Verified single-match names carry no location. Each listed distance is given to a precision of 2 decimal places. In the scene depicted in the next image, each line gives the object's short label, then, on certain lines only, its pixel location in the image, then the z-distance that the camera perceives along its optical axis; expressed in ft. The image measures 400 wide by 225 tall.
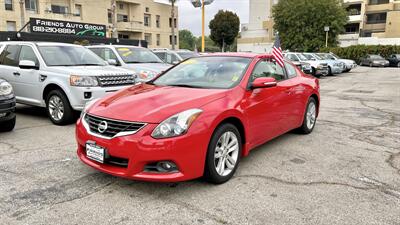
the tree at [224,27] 215.72
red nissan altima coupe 11.33
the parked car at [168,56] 47.53
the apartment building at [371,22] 166.40
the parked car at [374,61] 109.09
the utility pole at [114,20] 84.00
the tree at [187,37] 425.69
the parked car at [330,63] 71.15
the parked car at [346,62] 79.15
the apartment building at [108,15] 112.98
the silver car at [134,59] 30.53
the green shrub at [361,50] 128.66
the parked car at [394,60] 110.01
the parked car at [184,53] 51.48
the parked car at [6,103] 19.11
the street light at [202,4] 61.16
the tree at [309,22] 133.90
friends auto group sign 65.82
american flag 18.20
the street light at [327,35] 127.45
